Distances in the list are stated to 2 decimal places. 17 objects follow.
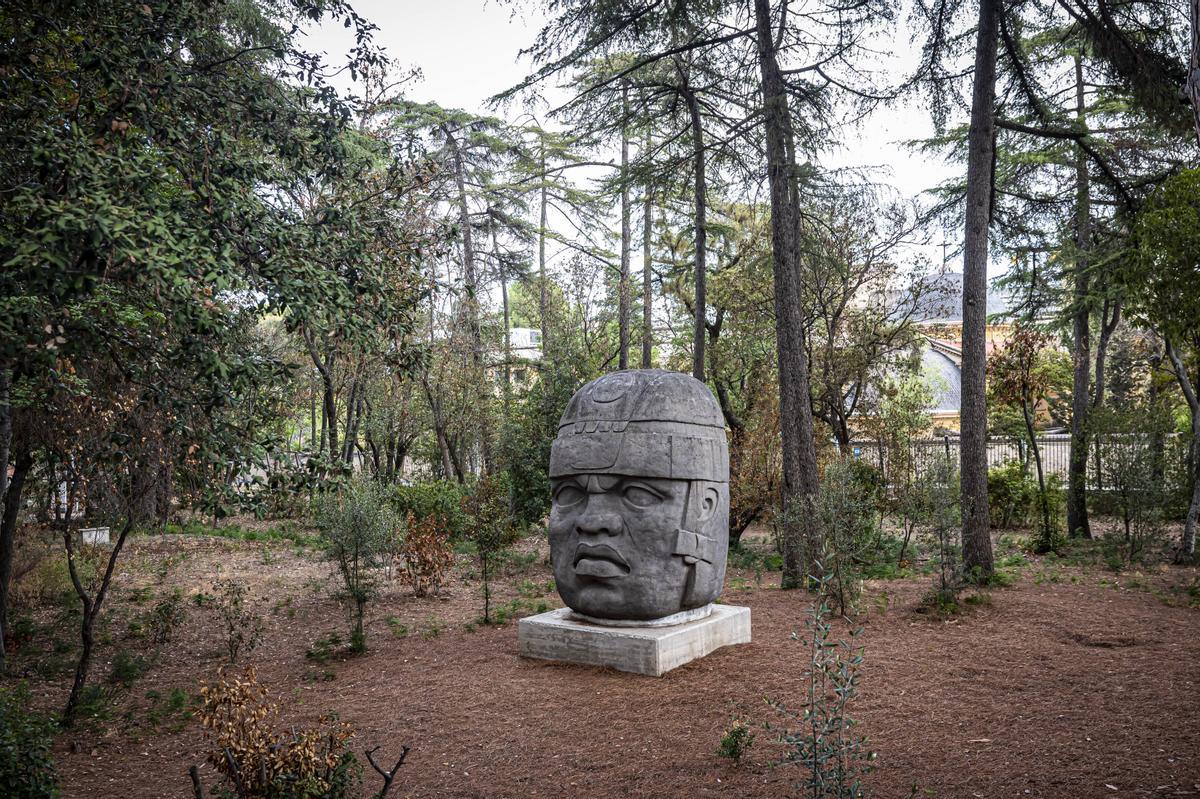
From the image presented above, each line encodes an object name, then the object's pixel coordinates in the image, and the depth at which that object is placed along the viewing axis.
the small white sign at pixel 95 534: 14.02
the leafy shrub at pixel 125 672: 7.04
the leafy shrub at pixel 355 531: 9.09
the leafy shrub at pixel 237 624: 7.50
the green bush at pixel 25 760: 3.67
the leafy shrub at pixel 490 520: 9.91
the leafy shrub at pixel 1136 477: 11.84
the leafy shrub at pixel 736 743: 5.00
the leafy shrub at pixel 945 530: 9.15
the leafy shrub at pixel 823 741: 3.58
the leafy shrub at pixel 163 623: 8.46
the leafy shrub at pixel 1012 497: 17.08
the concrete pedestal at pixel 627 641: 6.93
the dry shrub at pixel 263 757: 3.90
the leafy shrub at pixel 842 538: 8.81
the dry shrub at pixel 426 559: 10.91
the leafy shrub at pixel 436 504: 16.05
